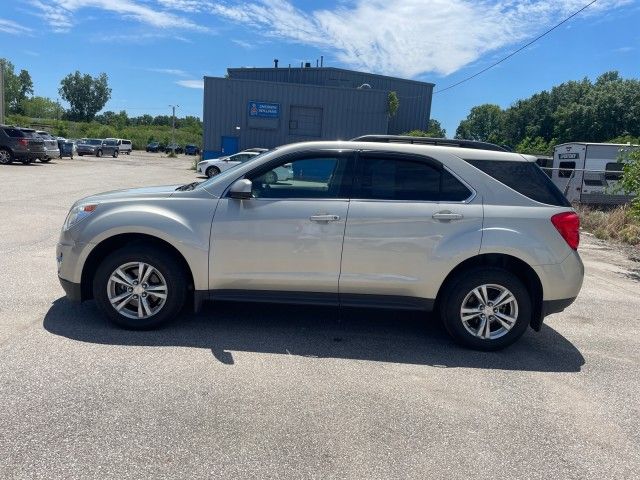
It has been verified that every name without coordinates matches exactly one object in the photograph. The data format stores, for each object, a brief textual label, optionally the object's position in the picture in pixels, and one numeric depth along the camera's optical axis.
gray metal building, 32.16
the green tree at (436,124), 97.18
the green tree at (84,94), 119.31
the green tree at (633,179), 8.94
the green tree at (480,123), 115.06
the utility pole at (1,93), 32.51
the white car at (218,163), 24.83
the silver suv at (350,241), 4.33
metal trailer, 18.09
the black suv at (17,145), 24.48
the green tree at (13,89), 105.19
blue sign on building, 32.06
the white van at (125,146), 57.38
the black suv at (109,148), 49.69
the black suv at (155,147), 76.19
